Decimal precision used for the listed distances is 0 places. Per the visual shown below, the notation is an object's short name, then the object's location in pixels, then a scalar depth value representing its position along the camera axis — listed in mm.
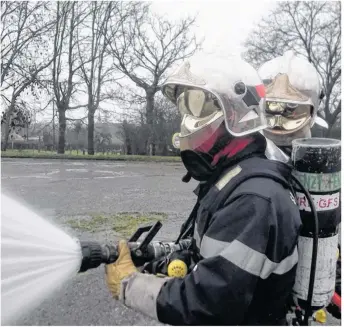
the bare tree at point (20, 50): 21984
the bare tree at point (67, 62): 24594
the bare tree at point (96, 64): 25748
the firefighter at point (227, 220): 1773
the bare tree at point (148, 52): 25234
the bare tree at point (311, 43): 26234
